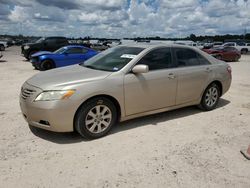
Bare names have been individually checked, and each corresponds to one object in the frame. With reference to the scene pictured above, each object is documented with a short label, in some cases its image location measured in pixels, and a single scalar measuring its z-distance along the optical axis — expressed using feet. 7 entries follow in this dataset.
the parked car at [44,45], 43.36
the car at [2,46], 74.08
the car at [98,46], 77.54
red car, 52.96
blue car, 30.90
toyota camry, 9.72
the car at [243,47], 88.35
